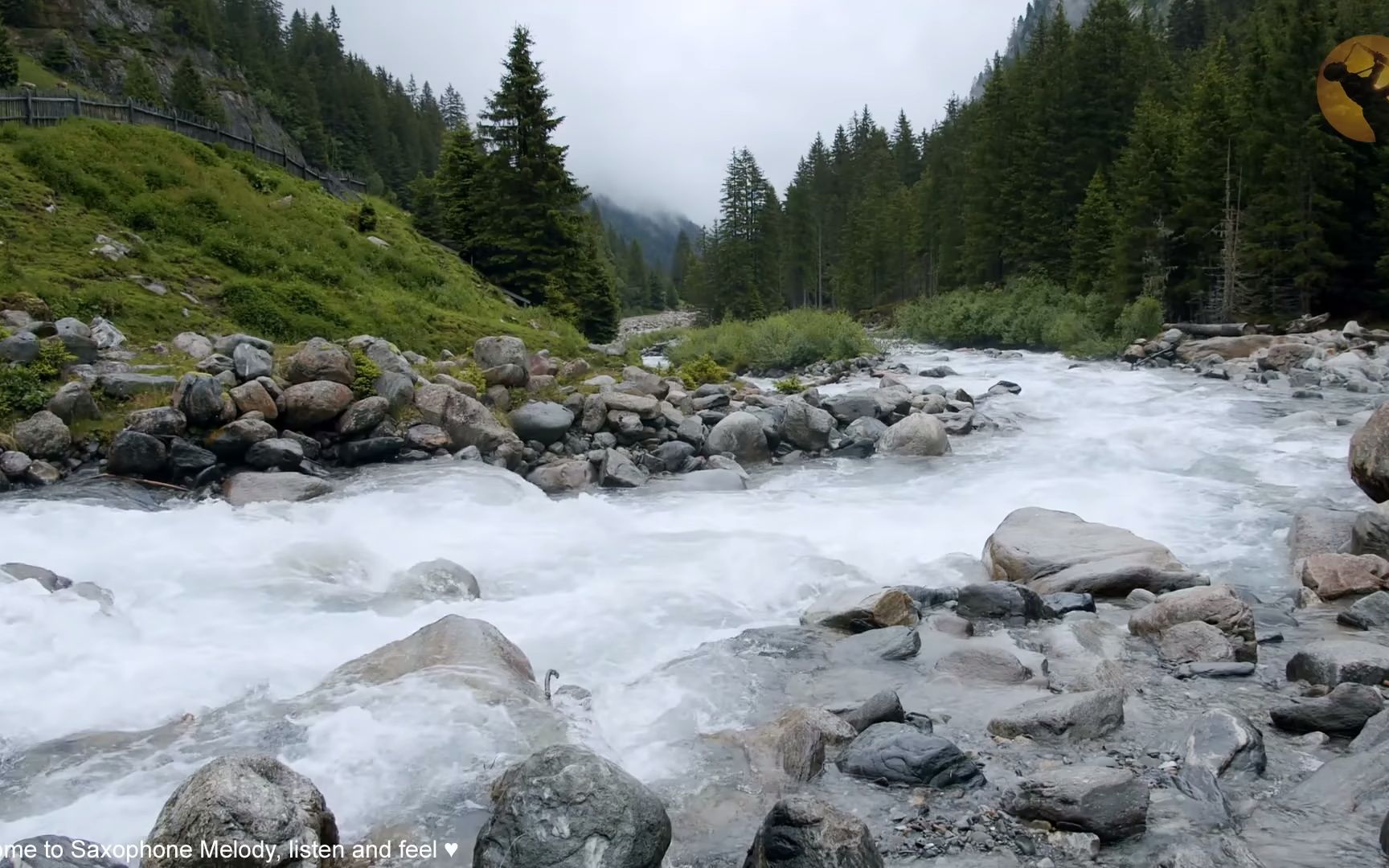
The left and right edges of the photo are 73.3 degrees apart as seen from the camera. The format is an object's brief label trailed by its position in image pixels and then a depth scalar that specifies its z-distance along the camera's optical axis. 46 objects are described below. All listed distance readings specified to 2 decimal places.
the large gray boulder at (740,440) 16.64
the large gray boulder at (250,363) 14.29
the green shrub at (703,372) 24.20
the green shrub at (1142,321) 34.34
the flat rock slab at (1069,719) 6.04
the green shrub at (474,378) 16.83
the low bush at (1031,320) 34.72
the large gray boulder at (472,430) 15.20
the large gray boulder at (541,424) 15.98
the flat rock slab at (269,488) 12.25
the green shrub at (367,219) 29.11
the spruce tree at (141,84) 56.31
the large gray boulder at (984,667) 7.22
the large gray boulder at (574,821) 4.42
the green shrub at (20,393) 12.74
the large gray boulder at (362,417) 14.40
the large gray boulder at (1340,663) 6.58
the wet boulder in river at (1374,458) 11.18
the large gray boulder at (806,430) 17.52
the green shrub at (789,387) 23.41
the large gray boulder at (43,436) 12.37
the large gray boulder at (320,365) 14.48
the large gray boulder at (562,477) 14.48
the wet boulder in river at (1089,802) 4.86
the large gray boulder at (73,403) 12.95
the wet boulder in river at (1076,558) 9.21
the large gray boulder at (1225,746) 5.50
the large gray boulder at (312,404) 14.10
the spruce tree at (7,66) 40.59
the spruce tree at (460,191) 34.25
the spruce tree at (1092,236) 43.88
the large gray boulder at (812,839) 4.41
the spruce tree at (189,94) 58.75
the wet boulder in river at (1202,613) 7.68
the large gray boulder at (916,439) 17.03
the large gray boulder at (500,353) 17.83
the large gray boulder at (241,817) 4.25
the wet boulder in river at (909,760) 5.54
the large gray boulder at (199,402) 13.24
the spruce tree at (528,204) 31.84
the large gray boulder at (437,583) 9.23
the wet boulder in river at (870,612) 8.53
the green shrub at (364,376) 15.00
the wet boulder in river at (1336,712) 5.91
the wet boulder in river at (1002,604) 8.67
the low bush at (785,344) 31.73
